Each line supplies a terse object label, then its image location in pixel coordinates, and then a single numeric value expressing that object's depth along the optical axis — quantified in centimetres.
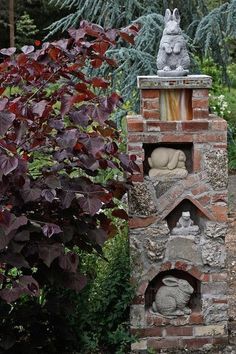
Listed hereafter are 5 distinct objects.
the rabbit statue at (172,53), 602
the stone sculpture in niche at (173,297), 610
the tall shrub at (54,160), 479
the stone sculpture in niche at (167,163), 592
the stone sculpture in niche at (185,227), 602
